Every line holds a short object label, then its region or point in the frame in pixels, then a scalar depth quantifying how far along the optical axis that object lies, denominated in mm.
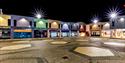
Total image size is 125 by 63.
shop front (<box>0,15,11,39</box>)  15773
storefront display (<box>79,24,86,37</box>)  27465
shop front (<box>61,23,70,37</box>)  23714
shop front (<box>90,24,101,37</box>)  25353
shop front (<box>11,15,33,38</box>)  16845
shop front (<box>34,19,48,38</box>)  19401
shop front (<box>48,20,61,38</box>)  21410
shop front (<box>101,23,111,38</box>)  22451
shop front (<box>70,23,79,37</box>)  25631
